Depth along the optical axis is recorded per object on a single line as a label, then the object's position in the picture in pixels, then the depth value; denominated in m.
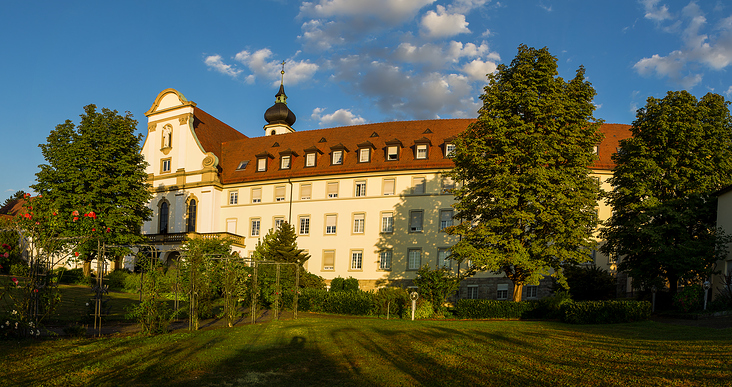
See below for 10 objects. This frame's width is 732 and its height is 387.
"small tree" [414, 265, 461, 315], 27.42
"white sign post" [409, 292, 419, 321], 25.13
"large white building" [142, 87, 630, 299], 41.91
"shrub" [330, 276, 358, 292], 38.84
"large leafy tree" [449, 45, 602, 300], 24.30
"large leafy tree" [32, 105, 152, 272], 36.78
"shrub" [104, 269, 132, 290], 37.81
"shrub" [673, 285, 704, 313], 22.92
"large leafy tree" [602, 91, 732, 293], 26.78
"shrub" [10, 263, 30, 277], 14.88
